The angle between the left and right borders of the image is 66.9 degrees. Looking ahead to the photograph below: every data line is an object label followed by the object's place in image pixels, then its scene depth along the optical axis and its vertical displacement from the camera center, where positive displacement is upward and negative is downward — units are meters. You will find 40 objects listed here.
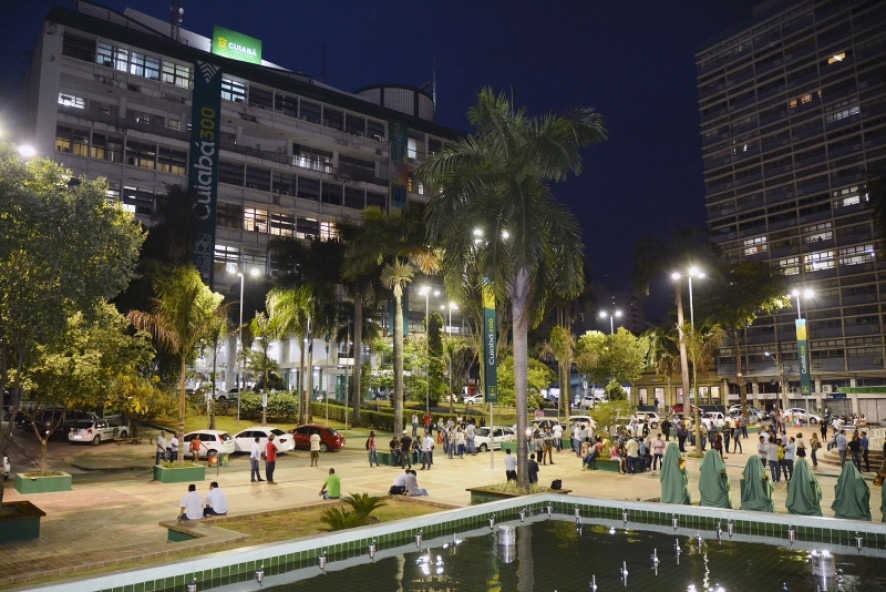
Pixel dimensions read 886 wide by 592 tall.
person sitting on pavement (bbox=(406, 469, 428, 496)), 18.83 -2.49
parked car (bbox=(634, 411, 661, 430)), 44.07 -1.65
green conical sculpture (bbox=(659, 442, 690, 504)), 16.61 -2.11
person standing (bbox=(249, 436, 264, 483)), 22.52 -2.12
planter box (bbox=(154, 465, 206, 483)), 22.67 -2.61
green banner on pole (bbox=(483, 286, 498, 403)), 21.50 +1.35
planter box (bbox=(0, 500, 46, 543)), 13.49 -2.54
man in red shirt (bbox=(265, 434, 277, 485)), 22.22 -2.04
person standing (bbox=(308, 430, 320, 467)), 27.08 -2.09
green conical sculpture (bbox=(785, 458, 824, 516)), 15.16 -2.24
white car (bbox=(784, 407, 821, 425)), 54.79 -1.88
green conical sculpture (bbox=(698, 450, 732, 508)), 16.09 -2.12
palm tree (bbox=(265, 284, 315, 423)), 42.59 +5.25
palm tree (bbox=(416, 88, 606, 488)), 17.64 +5.05
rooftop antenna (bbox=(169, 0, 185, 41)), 72.19 +40.64
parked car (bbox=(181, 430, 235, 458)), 28.38 -1.93
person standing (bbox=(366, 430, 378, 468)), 27.66 -2.14
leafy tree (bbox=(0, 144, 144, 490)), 13.26 +2.97
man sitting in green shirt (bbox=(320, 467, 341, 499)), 18.08 -2.45
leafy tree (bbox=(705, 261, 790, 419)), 53.91 +7.97
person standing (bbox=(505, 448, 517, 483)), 19.36 -2.16
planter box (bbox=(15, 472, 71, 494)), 19.86 -2.53
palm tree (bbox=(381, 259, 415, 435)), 34.28 +5.35
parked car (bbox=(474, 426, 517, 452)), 34.38 -2.16
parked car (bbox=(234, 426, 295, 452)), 30.53 -1.95
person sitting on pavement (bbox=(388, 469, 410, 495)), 18.78 -2.51
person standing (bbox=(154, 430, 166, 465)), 24.97 -1.90
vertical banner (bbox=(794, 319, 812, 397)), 38.88 +2.48
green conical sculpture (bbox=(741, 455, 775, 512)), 15.59 -2.21
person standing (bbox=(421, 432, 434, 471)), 26.57 -2.19
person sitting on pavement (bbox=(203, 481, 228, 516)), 15.33 -2.43
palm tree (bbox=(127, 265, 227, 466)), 23.86 +2.87
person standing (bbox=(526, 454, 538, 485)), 18.12 -2.04
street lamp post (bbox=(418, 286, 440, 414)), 43.08 +3.59
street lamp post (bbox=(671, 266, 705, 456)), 29.56 -1.02
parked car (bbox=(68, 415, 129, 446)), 33.34 -1.69
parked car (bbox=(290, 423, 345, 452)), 33.16 -2.03
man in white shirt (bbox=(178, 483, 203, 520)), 14.42 -2.35
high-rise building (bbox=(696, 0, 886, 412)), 75.42 +28.18
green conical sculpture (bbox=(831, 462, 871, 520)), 14.20 -2.19
